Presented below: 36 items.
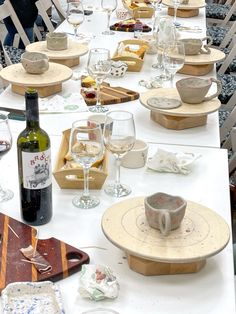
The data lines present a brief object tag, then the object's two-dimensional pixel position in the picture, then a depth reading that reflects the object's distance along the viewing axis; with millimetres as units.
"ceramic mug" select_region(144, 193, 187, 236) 1260
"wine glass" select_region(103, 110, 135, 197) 1491
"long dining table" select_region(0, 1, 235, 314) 1174
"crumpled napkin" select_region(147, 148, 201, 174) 1698
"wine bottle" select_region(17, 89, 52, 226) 1321
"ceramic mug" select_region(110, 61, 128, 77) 2498
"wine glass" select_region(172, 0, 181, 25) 3547
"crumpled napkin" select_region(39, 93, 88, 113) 2133
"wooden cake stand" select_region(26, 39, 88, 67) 2574
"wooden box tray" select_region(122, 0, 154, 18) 3549
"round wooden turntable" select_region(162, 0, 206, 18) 3664
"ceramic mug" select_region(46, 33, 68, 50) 2654
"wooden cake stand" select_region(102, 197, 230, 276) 1217
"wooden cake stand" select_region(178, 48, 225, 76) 2574
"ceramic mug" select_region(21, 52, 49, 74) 2270
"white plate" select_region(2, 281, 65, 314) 1116
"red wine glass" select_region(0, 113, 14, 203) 1473
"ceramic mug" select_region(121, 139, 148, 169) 1711
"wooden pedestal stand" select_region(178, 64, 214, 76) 2604
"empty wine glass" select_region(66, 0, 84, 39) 2988
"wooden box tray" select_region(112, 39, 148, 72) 2604
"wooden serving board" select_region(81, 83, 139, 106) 2225
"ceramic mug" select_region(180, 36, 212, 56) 2615
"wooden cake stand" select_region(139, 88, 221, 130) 1985
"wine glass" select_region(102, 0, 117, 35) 3164
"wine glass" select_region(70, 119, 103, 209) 1434
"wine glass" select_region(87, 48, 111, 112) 2139
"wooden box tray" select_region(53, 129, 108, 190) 1566
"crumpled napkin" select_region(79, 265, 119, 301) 1168
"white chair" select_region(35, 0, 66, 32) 3841
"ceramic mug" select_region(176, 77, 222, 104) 2037
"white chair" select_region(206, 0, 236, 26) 5074
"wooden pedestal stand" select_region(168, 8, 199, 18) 3689
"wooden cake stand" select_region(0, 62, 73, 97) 2213
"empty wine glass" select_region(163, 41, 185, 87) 2257
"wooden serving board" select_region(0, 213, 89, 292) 1210
